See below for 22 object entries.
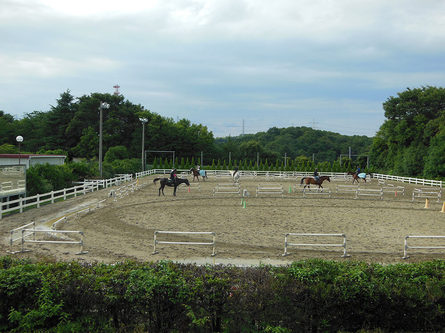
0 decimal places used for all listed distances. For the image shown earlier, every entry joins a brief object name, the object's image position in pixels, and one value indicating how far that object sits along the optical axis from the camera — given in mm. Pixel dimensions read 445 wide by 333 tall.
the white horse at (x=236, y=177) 35419
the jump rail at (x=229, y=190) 28906
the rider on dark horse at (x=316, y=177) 30659
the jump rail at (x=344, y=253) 11202
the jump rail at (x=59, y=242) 11372
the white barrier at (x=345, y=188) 34553
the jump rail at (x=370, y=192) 27175
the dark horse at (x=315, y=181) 30614
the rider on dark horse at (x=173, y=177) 27538
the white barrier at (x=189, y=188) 31122
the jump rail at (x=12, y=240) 11488
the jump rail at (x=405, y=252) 11123
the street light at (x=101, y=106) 33650
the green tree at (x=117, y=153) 60438
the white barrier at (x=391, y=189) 30633
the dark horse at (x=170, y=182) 27169
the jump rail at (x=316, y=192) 28811
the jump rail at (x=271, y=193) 28078
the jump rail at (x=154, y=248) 11289
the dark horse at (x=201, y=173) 39547
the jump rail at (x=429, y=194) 26494
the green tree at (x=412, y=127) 56938
